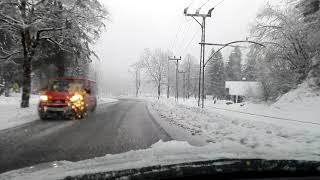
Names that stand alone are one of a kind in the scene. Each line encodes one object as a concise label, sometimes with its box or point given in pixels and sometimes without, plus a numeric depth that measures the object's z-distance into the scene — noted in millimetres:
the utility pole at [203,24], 18789
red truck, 11251
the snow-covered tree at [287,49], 19184
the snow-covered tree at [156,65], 56034
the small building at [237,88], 48638
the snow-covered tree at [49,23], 13866
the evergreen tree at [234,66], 61248
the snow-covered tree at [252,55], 23341
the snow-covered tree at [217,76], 58183
